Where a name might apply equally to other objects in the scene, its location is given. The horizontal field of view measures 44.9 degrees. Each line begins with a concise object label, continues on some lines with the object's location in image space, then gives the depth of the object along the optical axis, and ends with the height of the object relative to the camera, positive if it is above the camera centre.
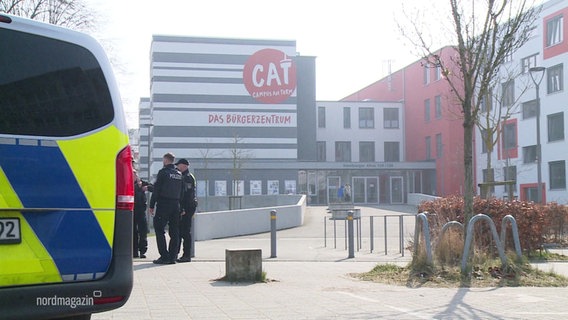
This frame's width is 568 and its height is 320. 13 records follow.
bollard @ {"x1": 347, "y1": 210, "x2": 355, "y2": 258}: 15.58 -1.07
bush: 14.39 -0.56
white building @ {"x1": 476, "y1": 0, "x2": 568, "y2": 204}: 45.50 +4.71
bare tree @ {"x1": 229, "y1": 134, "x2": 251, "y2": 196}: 47.33 +2.90
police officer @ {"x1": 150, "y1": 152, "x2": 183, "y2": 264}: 11.62 -0.18
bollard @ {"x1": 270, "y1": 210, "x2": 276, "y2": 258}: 14.98 -1.00
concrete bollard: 9.62 -1.05
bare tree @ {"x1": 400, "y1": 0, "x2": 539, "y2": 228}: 10.77 +2.16
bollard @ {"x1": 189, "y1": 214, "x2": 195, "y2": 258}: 13.00 -0.92
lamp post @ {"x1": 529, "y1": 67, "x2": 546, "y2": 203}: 28.78 +2.19
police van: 4.16 +0.08
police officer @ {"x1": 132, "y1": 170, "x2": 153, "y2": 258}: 13.25 -0.57
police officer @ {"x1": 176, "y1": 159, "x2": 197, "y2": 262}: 12.46 -0.29
